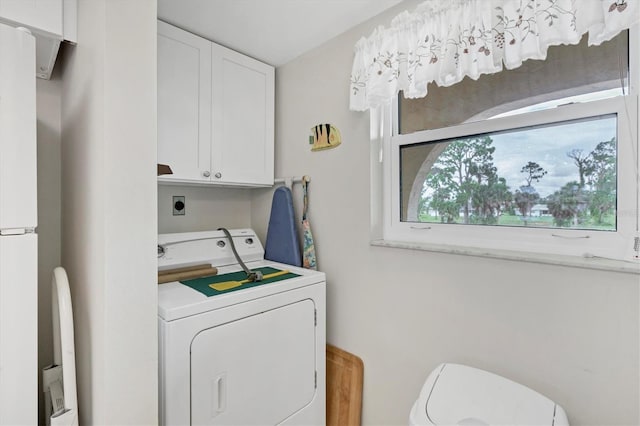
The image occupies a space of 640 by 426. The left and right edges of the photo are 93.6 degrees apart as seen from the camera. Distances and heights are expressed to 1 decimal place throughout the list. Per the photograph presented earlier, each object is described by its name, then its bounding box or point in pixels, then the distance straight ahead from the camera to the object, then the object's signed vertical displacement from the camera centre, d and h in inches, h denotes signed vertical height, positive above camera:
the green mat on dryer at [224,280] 53.0 -13.8
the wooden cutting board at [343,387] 66.4 -40.2
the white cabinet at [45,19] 38.4 +25.6
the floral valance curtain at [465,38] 38.1 +26.1
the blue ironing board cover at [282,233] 74.3 -5.5
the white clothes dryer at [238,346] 44.7 -23.2
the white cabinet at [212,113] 63.7 +23.3
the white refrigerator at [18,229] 30.7 -1.9
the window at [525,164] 42.1 +8.0
